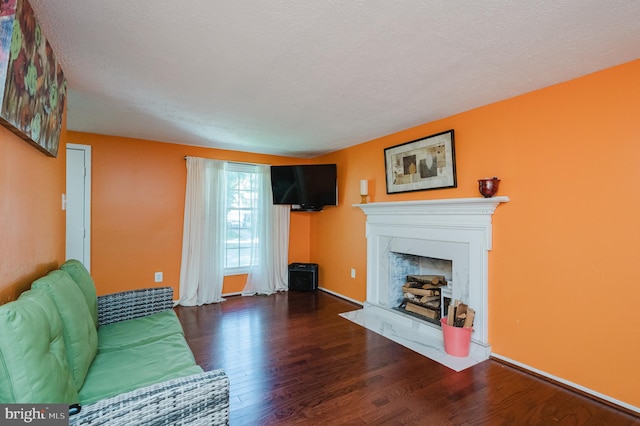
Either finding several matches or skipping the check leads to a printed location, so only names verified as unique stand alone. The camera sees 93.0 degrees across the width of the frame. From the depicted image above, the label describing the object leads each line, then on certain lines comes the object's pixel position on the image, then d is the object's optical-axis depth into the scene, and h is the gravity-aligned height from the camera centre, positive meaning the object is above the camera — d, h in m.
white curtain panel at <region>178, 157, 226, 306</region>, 4.10 -0.29
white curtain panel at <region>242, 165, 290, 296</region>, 4.63 -0.47
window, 4.52 -0.02
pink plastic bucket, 2.61 -1.09
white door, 3.51 +0.12
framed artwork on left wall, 1.11 +0.60
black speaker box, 4.84 -1.03
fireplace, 2.68 -0.45
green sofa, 0.96 -0.70
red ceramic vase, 2.56 +0.24
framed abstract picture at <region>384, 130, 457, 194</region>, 2.97 +0.53
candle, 3.94 +0.35
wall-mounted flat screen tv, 4.44 +0.43
